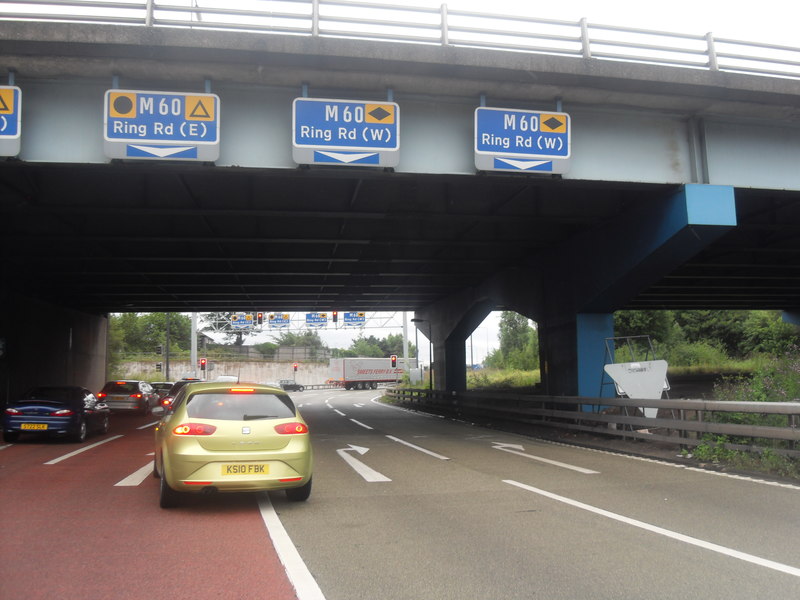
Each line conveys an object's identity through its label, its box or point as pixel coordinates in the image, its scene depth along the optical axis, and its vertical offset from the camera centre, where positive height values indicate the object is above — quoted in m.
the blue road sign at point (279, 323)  65.19 +4.83
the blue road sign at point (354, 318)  57.97 +4.55
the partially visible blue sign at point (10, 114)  10.82 +4.38
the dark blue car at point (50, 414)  15.50 -0.95
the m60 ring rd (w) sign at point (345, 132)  11.48 +4.24
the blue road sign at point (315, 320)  59.78 +4.57
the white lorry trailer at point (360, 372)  78.38 -0.51
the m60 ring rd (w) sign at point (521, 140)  12.07 +4.24
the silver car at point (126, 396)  28.81 -1.03
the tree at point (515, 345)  58.77 +2.41
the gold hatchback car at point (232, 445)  7.46 -0.88
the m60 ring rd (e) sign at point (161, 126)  10.91 +4.21
